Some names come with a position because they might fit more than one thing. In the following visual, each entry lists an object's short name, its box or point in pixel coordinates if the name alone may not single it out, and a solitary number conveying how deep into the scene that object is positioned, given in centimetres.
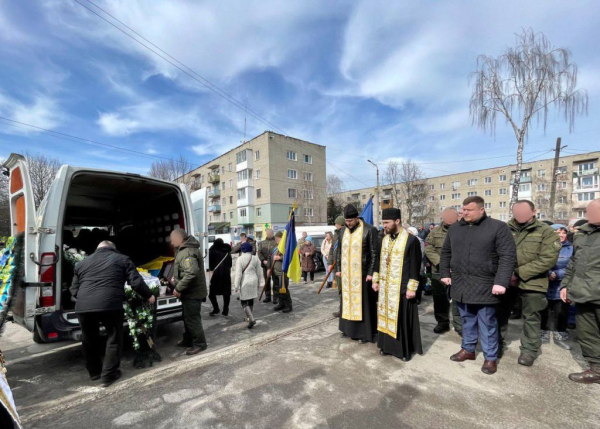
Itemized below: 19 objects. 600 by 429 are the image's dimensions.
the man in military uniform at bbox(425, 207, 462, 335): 465
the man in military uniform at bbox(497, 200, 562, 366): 347
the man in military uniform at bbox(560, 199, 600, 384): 307
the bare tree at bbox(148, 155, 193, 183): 2816
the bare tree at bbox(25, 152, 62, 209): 2277
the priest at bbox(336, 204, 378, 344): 430
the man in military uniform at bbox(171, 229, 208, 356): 408
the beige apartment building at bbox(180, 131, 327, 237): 3922
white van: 336
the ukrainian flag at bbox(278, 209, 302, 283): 614
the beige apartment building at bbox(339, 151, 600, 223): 4478
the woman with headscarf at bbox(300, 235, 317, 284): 985
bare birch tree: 1479
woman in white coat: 515
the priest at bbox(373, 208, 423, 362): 377
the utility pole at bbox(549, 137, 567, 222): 1770
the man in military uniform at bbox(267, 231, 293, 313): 635
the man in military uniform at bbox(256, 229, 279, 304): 728
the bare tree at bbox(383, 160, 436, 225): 3838
